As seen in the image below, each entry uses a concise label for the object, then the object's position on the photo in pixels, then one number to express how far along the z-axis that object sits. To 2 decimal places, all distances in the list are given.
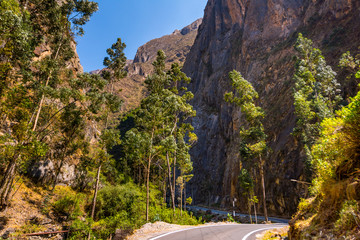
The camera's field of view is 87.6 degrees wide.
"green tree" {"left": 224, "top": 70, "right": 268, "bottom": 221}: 23.84
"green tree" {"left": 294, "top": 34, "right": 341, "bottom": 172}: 21.56
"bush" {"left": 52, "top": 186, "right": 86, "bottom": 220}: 17.77
